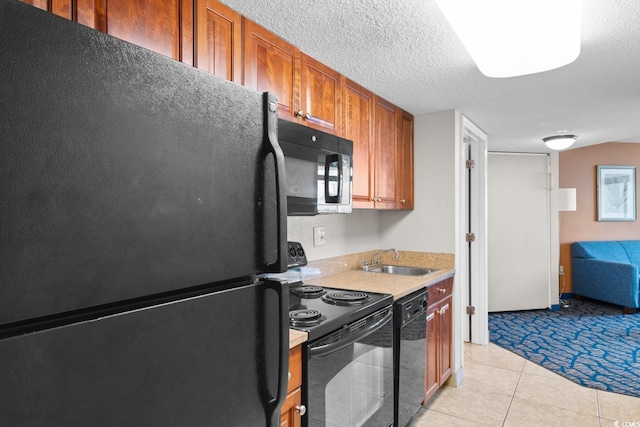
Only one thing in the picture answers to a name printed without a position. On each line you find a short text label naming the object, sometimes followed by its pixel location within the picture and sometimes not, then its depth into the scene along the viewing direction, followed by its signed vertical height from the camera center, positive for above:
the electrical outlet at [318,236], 2.57 -0.16
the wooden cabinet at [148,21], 1.07 +0.58
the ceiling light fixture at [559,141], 4.13 +0.77
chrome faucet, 3.21 -0.35
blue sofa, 4.93 -0.81
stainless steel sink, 3.04 -0.46
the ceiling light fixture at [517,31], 1.21 +0.62
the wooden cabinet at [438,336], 2.62 -0.90
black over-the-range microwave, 1.75 +0.22
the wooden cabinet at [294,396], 1.37 -0.67
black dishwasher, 2.17 -0.84
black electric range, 1.55 -0.44
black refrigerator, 0.49 -0.03
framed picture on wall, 5.92 +0.30
